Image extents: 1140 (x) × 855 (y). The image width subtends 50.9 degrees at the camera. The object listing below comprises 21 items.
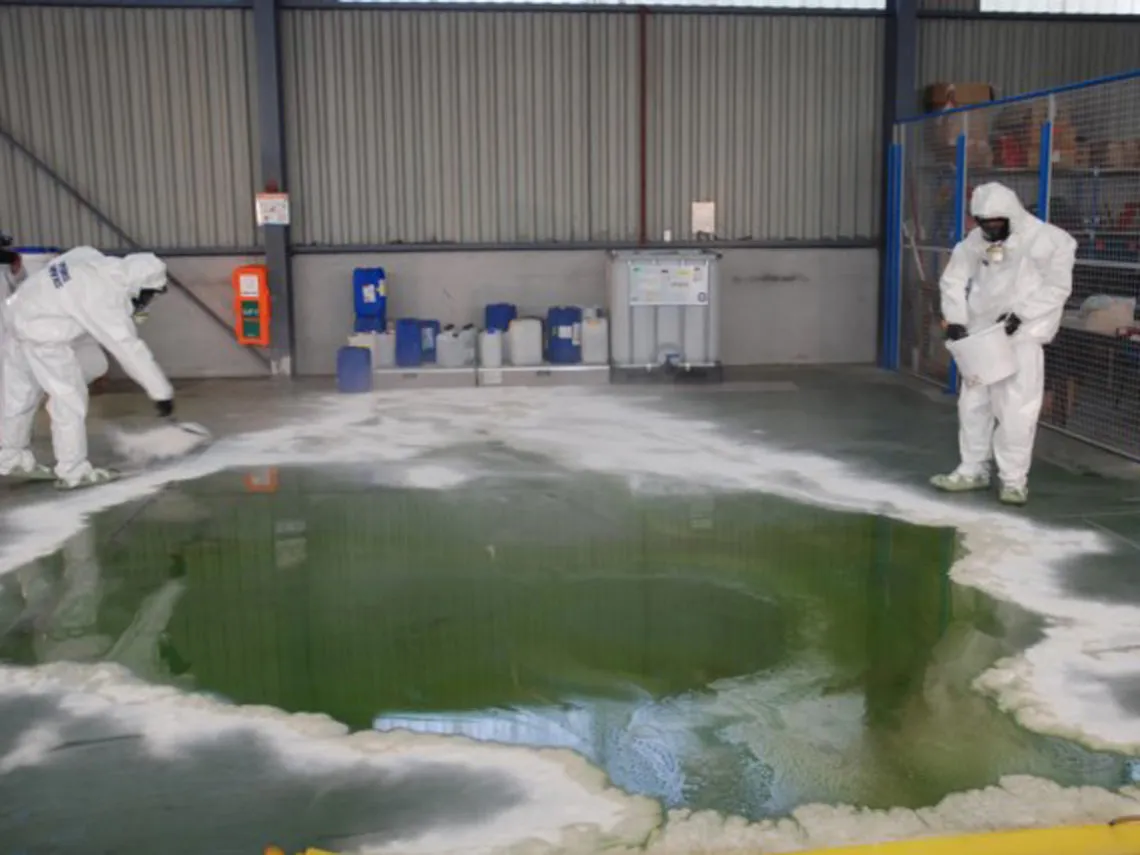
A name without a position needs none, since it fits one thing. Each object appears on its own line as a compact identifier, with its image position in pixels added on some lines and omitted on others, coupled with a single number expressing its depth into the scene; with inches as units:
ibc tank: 468.4
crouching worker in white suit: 293.0
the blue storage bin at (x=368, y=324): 476.4
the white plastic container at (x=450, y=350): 473.1
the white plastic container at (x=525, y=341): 475.2
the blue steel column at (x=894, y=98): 487.2
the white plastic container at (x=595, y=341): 478.3
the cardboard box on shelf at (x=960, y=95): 475.5
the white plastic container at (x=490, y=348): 471.8
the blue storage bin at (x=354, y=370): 459.5
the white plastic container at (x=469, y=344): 477.4
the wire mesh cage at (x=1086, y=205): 337.7
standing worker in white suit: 272.8
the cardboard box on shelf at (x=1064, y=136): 360.2
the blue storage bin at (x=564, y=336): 478.6
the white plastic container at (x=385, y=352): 472.4
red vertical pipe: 489.7
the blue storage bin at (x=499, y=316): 487.8
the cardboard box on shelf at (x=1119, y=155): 348.5
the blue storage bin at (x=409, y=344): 472.1
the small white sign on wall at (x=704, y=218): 504.1
